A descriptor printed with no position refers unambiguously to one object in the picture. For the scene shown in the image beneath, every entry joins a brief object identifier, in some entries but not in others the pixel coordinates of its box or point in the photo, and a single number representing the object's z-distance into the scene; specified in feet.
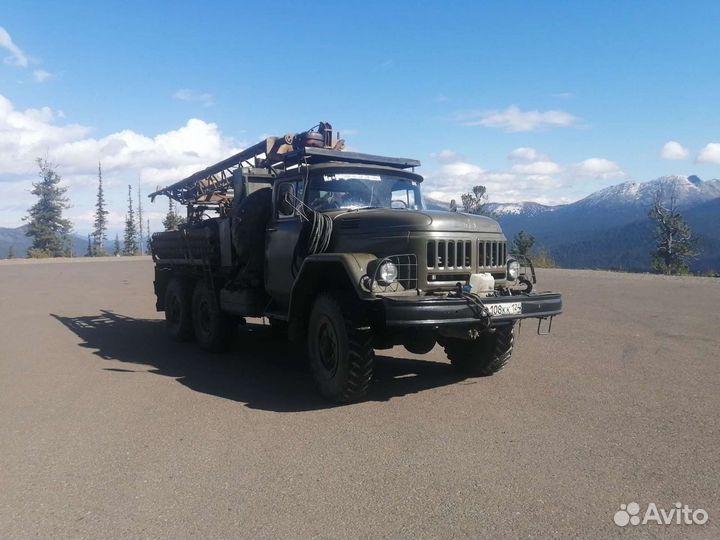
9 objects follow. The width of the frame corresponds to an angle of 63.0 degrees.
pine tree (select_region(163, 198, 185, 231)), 155.89
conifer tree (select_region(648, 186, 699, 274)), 154.71
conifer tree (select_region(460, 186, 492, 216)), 155.31
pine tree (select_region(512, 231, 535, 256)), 134.14
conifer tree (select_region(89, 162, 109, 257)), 240.36
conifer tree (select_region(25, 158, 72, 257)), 197.67
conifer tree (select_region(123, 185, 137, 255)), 249.55
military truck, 18.01
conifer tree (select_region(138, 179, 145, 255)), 265.75
